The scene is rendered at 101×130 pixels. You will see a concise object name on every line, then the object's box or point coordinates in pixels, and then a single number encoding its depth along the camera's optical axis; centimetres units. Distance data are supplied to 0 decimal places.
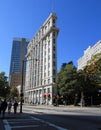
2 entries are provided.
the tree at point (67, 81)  3418
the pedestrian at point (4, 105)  1162
